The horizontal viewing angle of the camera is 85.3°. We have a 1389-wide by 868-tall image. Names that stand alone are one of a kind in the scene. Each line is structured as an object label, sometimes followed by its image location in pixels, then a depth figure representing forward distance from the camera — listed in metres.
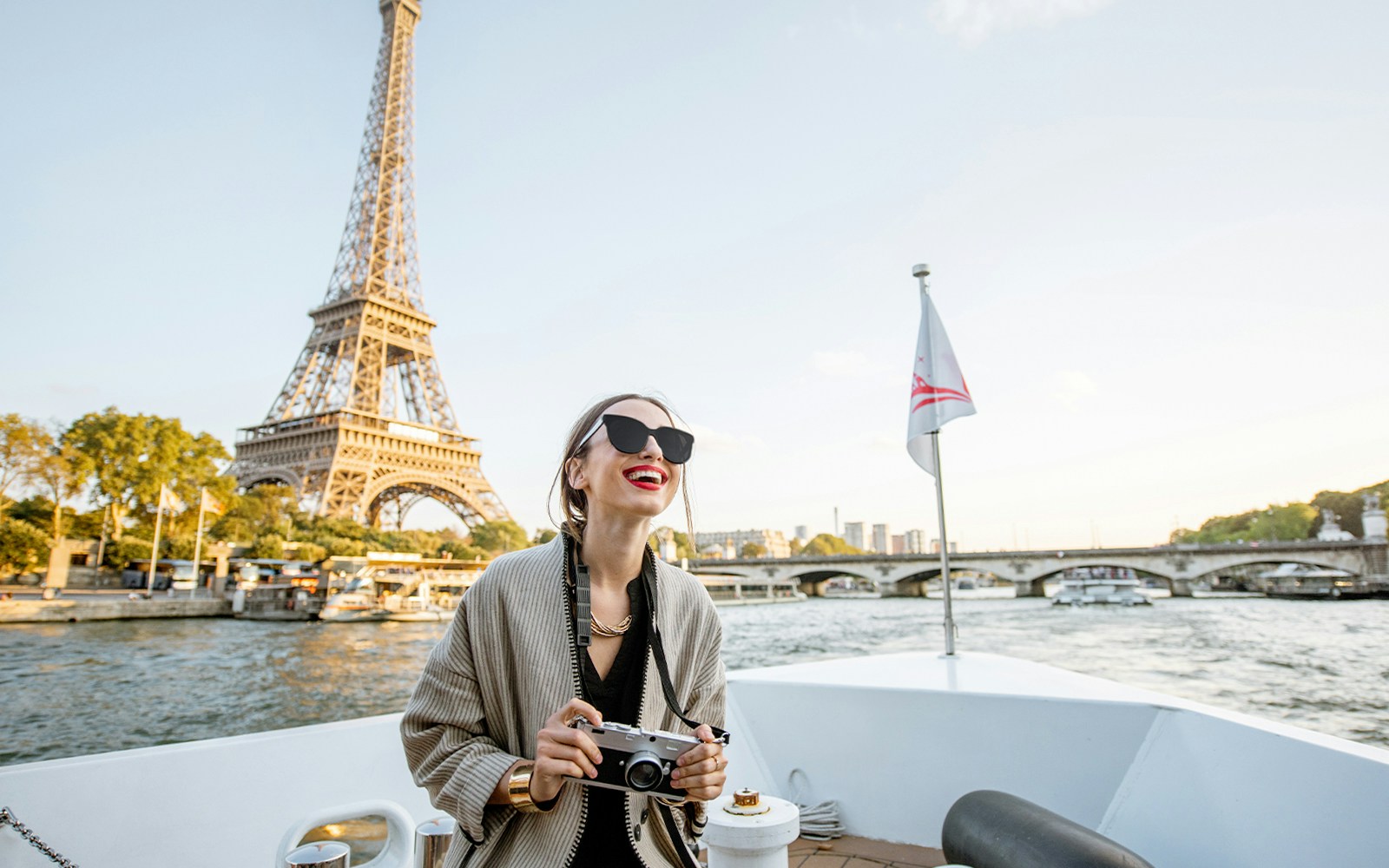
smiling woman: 1.01
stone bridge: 39.34
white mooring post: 1.67
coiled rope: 2.71
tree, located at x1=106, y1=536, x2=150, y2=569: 29.77
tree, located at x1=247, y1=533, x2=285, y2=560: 32.31
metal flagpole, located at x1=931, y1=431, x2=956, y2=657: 3.47
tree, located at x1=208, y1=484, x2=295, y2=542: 33.56
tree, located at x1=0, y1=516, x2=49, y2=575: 25.81
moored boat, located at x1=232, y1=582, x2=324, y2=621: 27.44
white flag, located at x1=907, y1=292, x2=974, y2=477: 3.71
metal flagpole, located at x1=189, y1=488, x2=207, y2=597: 26.46
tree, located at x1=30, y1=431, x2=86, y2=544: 27.12
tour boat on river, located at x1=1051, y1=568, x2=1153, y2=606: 38.44
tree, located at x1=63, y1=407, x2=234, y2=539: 30.09
